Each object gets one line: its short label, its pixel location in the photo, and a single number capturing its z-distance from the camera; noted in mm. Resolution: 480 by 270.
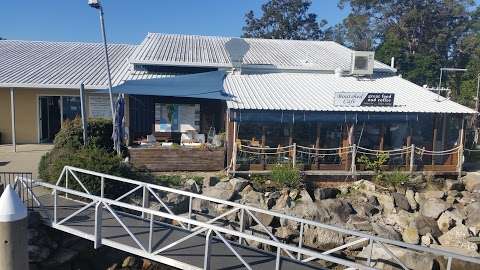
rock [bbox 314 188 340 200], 13953
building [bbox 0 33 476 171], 14922
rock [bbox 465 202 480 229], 13117
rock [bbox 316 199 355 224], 12822
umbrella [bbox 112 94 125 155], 13695
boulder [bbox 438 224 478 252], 12051
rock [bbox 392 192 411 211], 13828
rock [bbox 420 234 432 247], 12242
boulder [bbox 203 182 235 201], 12812
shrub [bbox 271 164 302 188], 13898
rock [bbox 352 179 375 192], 14406
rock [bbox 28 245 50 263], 8672
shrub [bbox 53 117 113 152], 13227
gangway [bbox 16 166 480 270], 7313
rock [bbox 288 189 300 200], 13648
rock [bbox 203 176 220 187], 13670
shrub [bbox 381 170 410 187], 14477
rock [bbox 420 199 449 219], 13336
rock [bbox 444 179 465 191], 15102
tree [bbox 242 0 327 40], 47562
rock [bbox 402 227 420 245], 12195
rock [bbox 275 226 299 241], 11516
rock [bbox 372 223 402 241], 11938
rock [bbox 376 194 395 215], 13664
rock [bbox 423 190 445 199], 14477
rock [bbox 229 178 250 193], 13375
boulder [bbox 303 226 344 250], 11648
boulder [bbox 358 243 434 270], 9891
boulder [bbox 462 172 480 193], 15000
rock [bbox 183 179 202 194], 13217
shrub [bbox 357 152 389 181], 15031
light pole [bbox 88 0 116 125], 11633
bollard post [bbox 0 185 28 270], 6094
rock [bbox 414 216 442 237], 12633
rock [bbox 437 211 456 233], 12938
